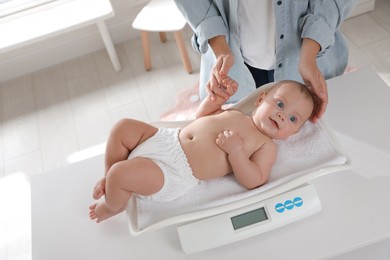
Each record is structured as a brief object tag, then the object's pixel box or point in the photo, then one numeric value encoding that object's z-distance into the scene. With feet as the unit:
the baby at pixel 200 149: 3.28
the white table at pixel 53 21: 8.55
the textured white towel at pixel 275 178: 3.04
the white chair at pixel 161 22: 8.36
